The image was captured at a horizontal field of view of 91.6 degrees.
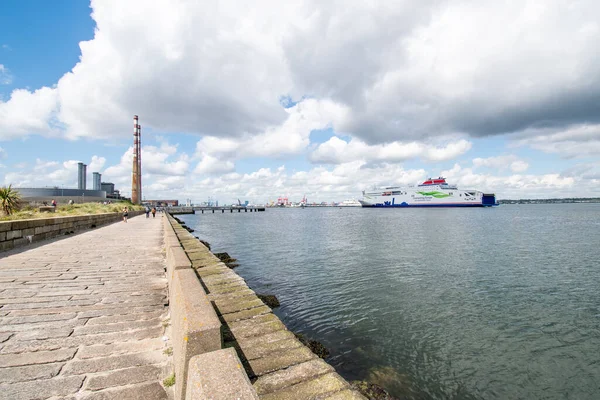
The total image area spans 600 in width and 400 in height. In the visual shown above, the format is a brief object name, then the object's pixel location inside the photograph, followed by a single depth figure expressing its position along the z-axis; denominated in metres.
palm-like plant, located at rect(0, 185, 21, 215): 18.61
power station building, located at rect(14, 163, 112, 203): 63.53
